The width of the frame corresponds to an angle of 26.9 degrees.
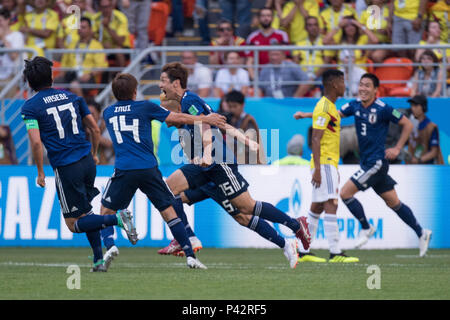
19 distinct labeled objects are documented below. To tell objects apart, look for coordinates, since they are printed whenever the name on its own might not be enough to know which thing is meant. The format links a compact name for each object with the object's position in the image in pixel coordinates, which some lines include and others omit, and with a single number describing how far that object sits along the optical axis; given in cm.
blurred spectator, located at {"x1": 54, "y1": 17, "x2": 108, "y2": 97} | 1769
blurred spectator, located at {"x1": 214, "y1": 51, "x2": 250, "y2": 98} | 1711
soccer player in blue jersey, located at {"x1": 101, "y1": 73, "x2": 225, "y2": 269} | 996
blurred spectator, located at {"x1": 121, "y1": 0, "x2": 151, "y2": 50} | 1927
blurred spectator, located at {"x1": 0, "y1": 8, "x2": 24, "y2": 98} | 1808
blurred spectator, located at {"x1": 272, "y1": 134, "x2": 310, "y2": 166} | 1518
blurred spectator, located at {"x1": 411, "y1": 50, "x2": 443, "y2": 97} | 1619
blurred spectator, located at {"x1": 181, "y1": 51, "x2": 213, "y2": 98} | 1703
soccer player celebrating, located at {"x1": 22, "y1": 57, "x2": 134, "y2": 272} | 988
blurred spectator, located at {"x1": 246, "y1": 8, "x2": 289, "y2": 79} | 1766
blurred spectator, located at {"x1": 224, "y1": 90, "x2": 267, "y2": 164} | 1507
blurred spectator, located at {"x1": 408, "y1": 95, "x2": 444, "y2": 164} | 1515
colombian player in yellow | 1174
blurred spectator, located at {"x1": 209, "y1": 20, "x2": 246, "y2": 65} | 1795
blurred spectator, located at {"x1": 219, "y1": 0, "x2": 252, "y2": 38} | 1931
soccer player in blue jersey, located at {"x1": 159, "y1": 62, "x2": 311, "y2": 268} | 1045
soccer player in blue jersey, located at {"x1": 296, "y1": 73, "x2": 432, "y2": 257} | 1277
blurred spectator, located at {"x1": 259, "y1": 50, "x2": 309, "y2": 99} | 1681
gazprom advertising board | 1453
